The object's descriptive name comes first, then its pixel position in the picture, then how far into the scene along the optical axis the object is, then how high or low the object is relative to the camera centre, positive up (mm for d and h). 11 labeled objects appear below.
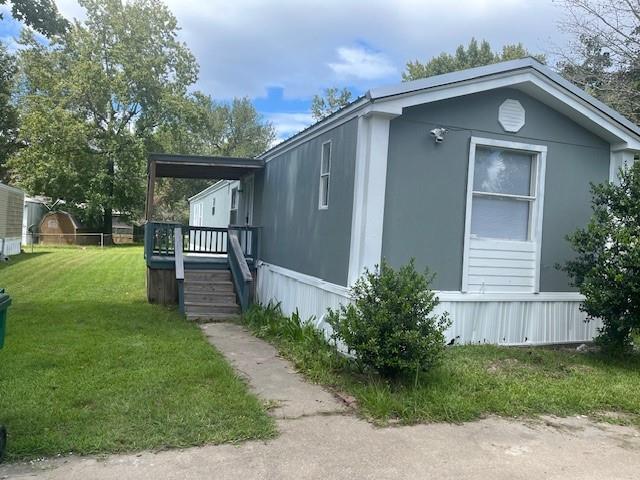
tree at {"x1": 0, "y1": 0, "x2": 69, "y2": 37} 9281 +3501
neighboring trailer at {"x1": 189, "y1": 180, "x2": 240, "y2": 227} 15688 +744
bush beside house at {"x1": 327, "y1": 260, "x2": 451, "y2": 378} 4961 -857
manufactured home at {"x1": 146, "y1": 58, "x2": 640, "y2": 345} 6648 +666
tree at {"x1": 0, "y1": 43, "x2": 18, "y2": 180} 27094 +6226
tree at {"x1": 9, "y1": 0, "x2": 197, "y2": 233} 30406 +6819
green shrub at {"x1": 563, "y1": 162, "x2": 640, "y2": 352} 6176 -138
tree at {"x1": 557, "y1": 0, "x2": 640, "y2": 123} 15069 +5425
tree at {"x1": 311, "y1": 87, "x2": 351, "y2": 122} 43406 +10750
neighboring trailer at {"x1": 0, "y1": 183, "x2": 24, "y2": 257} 20070 -210
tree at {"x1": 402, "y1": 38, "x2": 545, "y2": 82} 34312 +11883
